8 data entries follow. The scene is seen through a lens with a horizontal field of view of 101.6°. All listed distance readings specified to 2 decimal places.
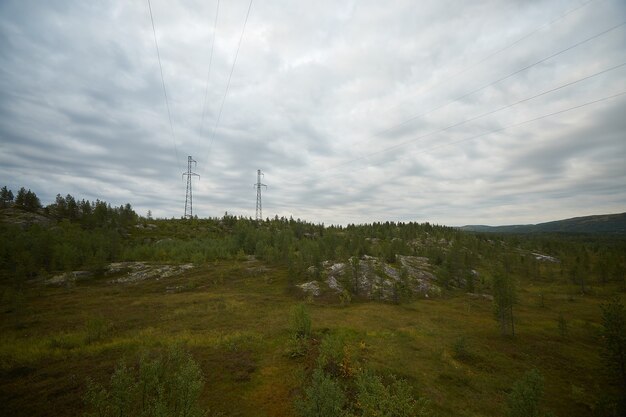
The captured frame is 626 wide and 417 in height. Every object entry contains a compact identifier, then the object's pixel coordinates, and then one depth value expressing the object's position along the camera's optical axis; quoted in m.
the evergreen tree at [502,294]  45.78
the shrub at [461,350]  36.81
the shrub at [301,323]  38.56
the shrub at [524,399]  15.50
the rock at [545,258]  158.90
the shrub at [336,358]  28.75
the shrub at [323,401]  15.41
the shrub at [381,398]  18.12
